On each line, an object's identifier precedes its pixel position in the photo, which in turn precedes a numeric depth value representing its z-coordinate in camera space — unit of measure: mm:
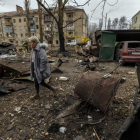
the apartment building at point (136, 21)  30219
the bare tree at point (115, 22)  48125
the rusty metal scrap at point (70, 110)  2173
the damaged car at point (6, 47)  12892
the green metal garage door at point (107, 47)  7906
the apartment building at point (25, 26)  38125
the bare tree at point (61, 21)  12442
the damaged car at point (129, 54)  5876
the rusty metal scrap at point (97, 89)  1929
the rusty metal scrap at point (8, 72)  4196
